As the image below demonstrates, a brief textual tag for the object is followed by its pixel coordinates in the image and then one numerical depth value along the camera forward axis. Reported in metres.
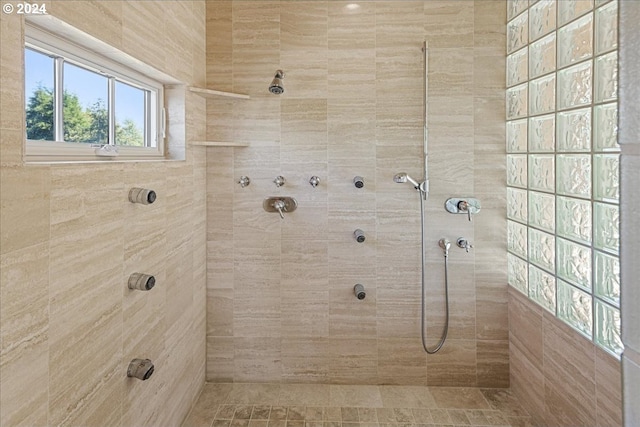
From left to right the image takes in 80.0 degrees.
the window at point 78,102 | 1.23
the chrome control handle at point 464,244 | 2.33
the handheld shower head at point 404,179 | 2.25
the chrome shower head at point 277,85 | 2.15
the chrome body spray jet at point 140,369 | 1.48
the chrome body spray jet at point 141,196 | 1.46
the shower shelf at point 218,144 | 2.21
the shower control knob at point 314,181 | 2.34
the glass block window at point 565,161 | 1.51
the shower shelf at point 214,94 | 2.16
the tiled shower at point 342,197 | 2.31
